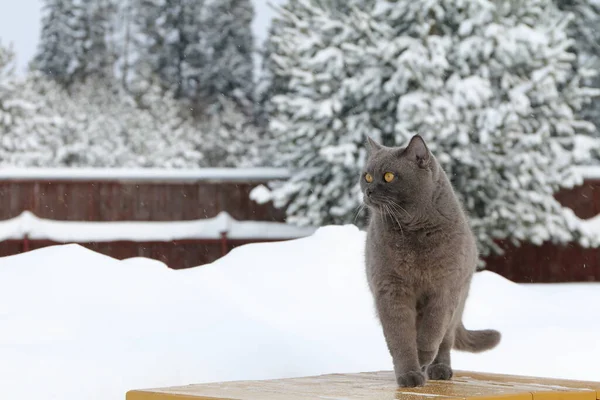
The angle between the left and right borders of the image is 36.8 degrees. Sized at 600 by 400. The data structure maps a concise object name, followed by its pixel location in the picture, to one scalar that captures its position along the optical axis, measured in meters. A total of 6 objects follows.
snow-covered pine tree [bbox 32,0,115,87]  34.69
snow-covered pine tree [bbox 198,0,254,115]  34.75
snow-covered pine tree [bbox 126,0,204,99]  35.66
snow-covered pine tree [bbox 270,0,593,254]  13.34
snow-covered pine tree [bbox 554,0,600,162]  21.59
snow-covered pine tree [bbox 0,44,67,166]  25.39
